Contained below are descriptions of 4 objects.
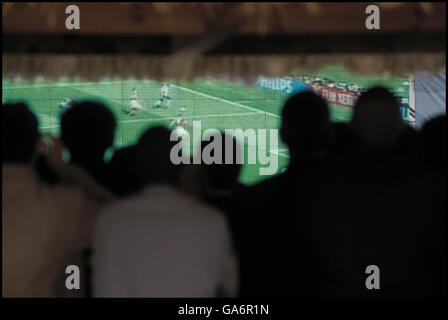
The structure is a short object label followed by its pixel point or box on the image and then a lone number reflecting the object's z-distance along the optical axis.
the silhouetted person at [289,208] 6.49
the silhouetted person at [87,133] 6.72
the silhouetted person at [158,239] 6.32
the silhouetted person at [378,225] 6.38
